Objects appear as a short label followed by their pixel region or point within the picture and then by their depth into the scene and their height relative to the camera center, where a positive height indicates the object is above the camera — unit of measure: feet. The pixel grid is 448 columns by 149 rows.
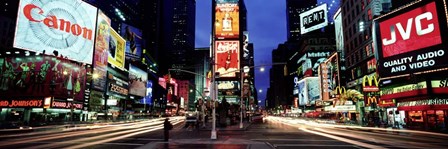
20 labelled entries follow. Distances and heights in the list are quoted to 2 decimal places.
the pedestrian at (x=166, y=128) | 66.06 -4.71
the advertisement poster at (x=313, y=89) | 378.18 +21.55
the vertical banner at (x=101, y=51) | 255.09 +48.05
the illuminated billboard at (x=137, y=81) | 372.58 +32.76
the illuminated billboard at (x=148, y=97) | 452.84 +14.89
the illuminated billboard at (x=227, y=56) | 215.92 +36.18
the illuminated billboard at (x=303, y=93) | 419.78 +17.65
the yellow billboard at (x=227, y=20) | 229.25 +65.95
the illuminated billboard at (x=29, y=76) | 205.16 +21.05
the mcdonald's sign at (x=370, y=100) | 183.21 +3.19
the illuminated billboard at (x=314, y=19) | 351.87 +104.03
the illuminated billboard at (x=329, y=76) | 259.39 +27.91
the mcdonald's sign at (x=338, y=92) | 223.30 +10.34
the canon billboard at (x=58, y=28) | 181.16 +51.96
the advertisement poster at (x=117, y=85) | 308.07 +22.93
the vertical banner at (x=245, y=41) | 393.82 +84.29
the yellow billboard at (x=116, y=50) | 298.35 +57.94
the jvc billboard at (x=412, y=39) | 115.55 +27.05
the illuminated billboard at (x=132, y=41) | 360.69 +81.00
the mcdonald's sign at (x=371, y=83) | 158.51 +12.52
